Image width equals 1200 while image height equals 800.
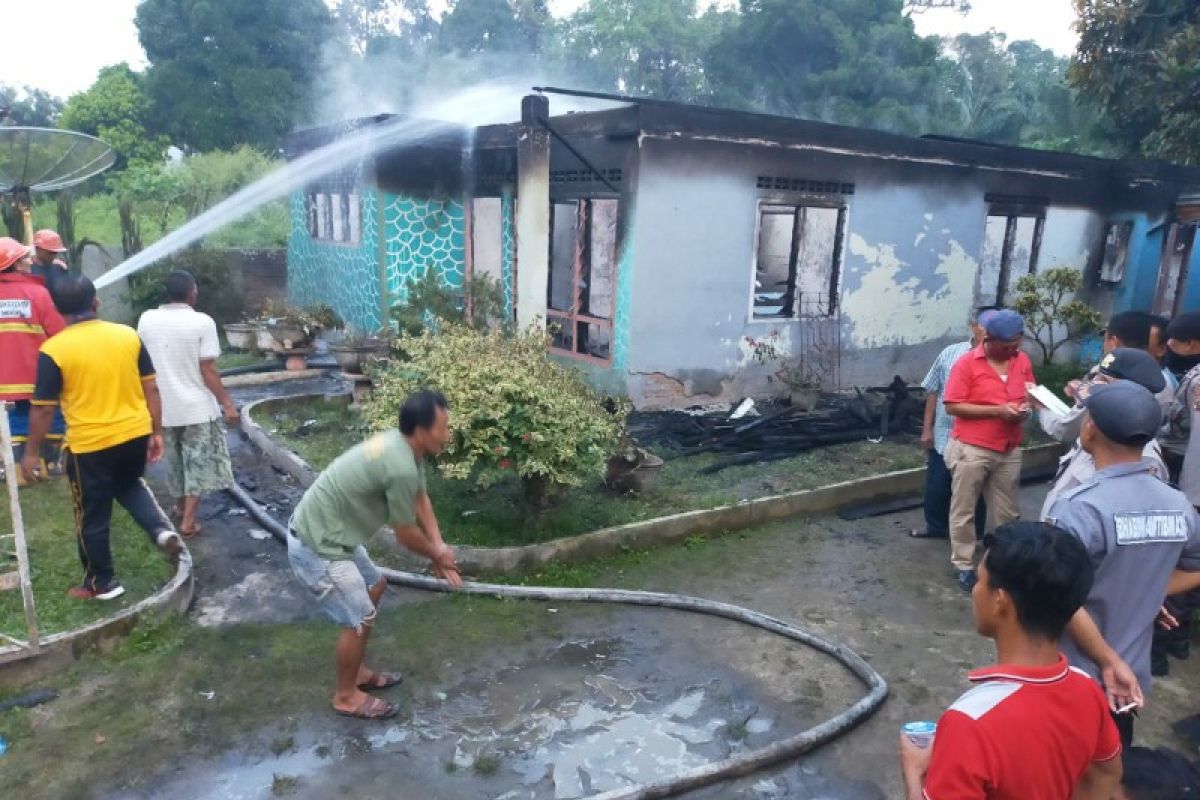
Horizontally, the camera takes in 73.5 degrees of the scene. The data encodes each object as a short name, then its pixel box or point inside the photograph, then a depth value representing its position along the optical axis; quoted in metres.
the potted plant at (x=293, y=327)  12.09
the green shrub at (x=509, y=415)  5.54
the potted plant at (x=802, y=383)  9.98
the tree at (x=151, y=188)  19.31
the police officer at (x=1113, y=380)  3.03
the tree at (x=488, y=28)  37.78
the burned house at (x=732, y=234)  9.41
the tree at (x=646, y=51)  37.47
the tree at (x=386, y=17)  40.25
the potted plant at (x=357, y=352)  9.73
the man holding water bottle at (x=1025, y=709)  1.87
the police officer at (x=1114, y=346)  3.95
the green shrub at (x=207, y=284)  13.36
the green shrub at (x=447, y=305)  8.54
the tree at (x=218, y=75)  27.23
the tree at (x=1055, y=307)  10.89
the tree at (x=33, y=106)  31.66
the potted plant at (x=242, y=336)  13.40
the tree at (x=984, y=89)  29.52
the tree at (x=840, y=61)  29.12
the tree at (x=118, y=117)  26.77
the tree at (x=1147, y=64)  12.52
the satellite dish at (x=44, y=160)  7.47
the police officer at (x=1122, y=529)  2.55
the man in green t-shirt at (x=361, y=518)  3.68
